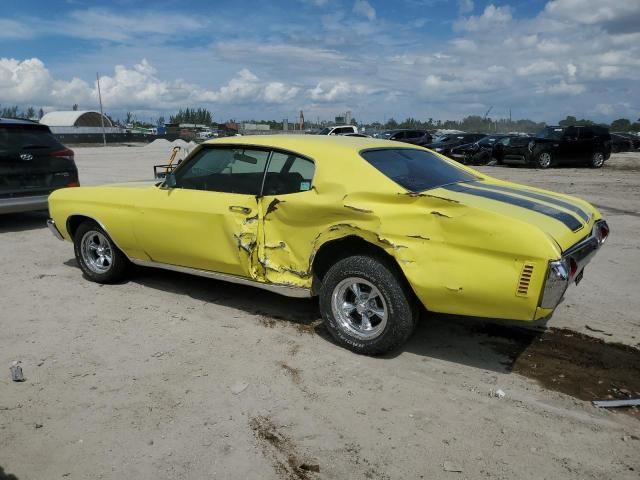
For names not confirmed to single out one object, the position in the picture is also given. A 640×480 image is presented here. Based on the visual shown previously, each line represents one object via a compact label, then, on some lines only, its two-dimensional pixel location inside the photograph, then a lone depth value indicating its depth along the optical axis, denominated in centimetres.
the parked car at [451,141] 2501
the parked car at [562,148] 2080
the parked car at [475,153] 2280
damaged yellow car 323
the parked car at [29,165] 780
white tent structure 8475
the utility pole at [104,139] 4366
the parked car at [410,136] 2859
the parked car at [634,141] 3336
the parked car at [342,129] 3016
